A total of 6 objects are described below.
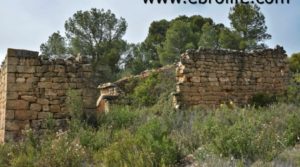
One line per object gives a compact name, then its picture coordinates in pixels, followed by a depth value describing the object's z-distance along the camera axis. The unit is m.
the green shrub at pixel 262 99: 13.58
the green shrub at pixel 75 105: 9.41
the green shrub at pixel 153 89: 15.58
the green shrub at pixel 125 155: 5.71
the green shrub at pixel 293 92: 13.25
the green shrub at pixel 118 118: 8.95
